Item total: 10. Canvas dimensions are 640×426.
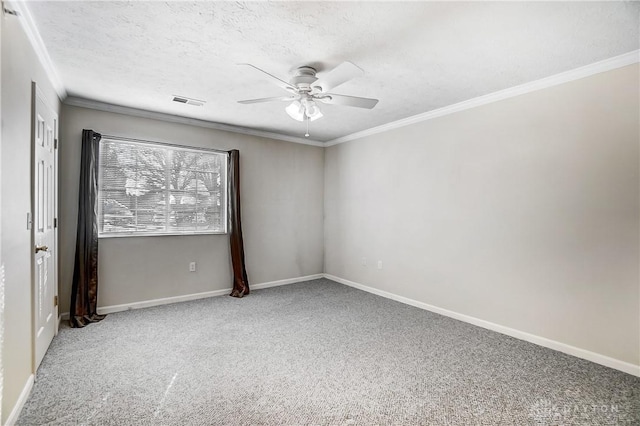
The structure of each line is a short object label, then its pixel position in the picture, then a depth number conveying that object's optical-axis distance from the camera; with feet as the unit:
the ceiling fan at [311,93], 8.25
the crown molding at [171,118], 11.66
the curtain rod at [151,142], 12.33
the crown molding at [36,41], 6.21
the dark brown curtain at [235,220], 14.89
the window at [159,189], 12.44
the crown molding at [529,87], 8.21
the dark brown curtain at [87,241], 11.27
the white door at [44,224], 7.73
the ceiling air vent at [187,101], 11.28
